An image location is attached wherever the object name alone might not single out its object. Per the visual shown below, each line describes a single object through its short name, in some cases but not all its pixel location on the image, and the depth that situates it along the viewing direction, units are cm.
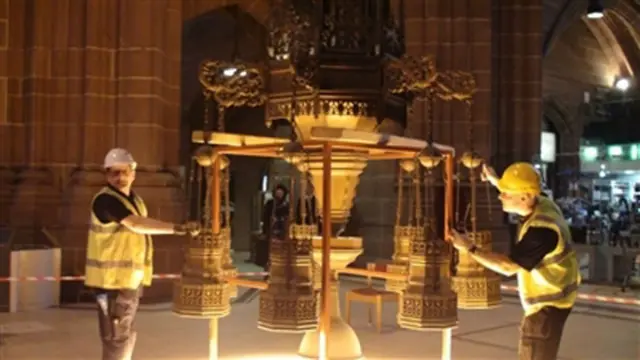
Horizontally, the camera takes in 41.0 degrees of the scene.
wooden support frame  421
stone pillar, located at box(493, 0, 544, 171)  1251
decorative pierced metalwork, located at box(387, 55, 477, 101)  426
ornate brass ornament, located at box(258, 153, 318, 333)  391
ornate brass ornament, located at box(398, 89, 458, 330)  412
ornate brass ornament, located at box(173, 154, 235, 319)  458
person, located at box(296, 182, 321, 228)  440
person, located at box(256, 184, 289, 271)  1152
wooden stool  763
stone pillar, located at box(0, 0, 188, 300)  992
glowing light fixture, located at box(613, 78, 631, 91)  2258
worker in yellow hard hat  392
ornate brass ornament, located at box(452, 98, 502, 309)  466
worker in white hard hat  467
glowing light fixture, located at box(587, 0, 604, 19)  1341
